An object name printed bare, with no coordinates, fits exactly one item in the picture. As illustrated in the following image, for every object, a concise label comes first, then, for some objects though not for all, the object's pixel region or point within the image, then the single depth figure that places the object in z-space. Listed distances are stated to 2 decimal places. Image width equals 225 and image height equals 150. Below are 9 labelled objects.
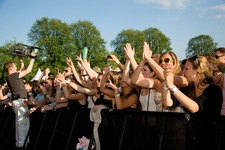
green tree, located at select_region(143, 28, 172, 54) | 66.56
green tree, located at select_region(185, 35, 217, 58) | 71.06
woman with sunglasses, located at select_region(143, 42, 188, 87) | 3.67
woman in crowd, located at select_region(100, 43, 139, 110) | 4.56
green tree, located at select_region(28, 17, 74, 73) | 51.22
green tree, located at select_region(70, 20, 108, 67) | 56.99
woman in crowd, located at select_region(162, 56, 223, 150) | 2.79
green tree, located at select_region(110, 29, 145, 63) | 66.56
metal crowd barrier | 3.03
